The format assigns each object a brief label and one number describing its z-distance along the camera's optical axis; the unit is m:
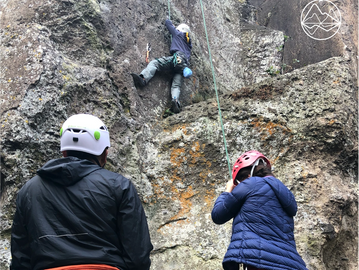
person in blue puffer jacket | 2.36
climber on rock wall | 5.07
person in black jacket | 1.96
